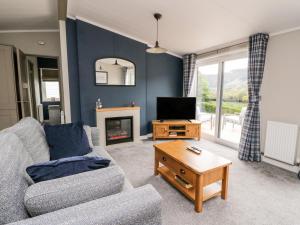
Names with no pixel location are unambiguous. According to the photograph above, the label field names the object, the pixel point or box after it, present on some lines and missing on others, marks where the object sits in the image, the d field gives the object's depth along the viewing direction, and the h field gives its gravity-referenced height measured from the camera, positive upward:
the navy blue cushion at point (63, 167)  1.03 -0.47
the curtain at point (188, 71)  4.57 +0.66
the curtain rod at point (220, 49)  3.31 +1.05
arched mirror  3.75 +0.53
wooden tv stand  4.17 -0.84
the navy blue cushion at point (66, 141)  1.92 -0.55
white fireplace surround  3.66 -0.46
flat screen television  4.22 -0.33
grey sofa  0.80 -0.57
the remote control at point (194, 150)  2.20 -0.73
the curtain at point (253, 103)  2.94 -0.14
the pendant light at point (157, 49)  2.69 +0.73
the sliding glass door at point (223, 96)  3.58 -0.02
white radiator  2.65 -0.75
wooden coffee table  1.79 -0.88
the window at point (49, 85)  6.09 +0.36
